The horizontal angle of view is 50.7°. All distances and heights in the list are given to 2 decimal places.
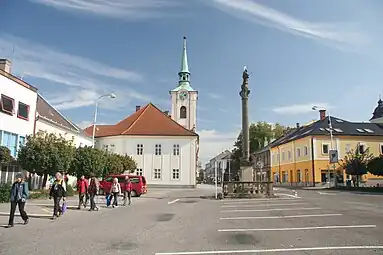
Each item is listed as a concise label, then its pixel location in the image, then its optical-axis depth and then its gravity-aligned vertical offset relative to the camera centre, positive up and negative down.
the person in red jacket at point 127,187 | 24.77 -0.30
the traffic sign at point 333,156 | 50.59 +3.62
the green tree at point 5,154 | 26.75 +1.80
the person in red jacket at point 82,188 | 21.33 -0.31
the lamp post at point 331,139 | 54.81 +6.64
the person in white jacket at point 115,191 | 23.30 -0.49
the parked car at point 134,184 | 33.78 -0.11
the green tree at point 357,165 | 46.91 +2.34
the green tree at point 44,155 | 28.77 +1.88
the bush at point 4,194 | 23.45 -0.74
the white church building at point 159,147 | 61.69 +5.52
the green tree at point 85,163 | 35.09 +1.66
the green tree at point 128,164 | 49.96 +2.41
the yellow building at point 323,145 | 58.94 +6.01
